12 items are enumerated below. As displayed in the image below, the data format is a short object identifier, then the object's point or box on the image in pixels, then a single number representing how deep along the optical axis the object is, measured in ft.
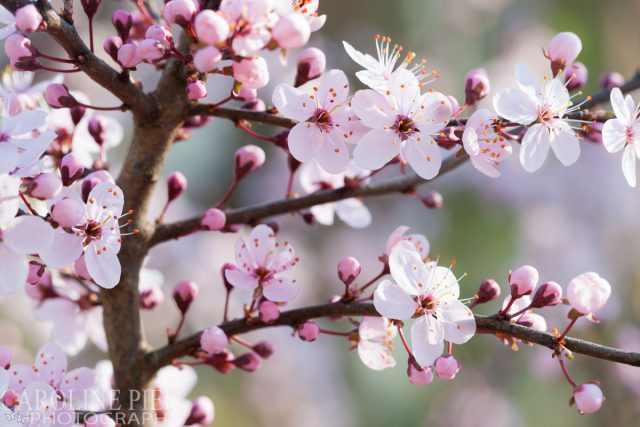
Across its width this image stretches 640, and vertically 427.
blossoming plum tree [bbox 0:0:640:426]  2.10
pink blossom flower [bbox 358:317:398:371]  2.22
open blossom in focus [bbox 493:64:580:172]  2.16
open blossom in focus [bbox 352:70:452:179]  2.14
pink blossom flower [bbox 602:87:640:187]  2.17
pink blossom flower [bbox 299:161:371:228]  2.35
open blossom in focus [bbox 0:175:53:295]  2.08
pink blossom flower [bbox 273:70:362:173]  2.16
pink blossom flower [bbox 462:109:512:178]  2.14
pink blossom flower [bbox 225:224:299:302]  2.20
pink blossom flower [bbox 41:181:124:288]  2.11
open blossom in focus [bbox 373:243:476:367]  2.12
